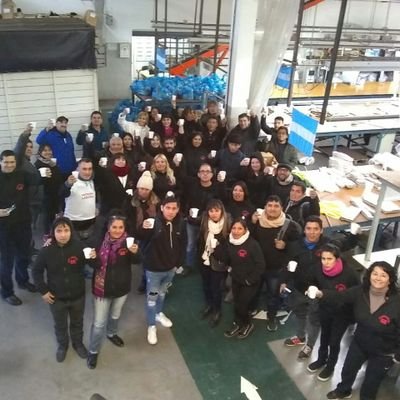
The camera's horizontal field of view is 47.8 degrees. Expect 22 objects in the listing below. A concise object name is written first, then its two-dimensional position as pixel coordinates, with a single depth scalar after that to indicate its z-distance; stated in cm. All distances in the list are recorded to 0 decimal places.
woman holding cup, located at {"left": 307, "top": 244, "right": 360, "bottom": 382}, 323
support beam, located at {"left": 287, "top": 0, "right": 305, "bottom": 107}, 641
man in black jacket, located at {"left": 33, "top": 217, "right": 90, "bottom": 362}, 327
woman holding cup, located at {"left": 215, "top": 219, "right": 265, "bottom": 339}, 366
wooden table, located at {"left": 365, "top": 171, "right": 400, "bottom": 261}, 341
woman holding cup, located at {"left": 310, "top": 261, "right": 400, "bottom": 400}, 296
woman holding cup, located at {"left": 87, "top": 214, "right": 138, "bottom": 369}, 334
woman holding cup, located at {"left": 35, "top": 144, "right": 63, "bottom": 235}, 460
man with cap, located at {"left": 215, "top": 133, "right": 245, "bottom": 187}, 507
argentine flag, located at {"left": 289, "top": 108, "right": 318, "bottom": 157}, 551
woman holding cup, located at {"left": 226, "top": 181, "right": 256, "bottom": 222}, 418
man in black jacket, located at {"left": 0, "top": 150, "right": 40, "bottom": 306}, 389
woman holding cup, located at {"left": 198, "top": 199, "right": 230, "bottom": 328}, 381
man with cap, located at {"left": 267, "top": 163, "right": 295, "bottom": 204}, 445
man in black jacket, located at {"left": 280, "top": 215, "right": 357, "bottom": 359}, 349
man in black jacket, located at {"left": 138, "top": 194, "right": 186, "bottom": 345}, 364
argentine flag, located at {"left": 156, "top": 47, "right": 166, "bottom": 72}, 914
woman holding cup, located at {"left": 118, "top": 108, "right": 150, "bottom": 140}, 589
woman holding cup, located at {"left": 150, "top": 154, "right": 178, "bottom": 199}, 446
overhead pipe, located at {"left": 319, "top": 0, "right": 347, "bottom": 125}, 497
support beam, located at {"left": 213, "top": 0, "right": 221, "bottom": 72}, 711
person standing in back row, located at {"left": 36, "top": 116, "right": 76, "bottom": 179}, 518
